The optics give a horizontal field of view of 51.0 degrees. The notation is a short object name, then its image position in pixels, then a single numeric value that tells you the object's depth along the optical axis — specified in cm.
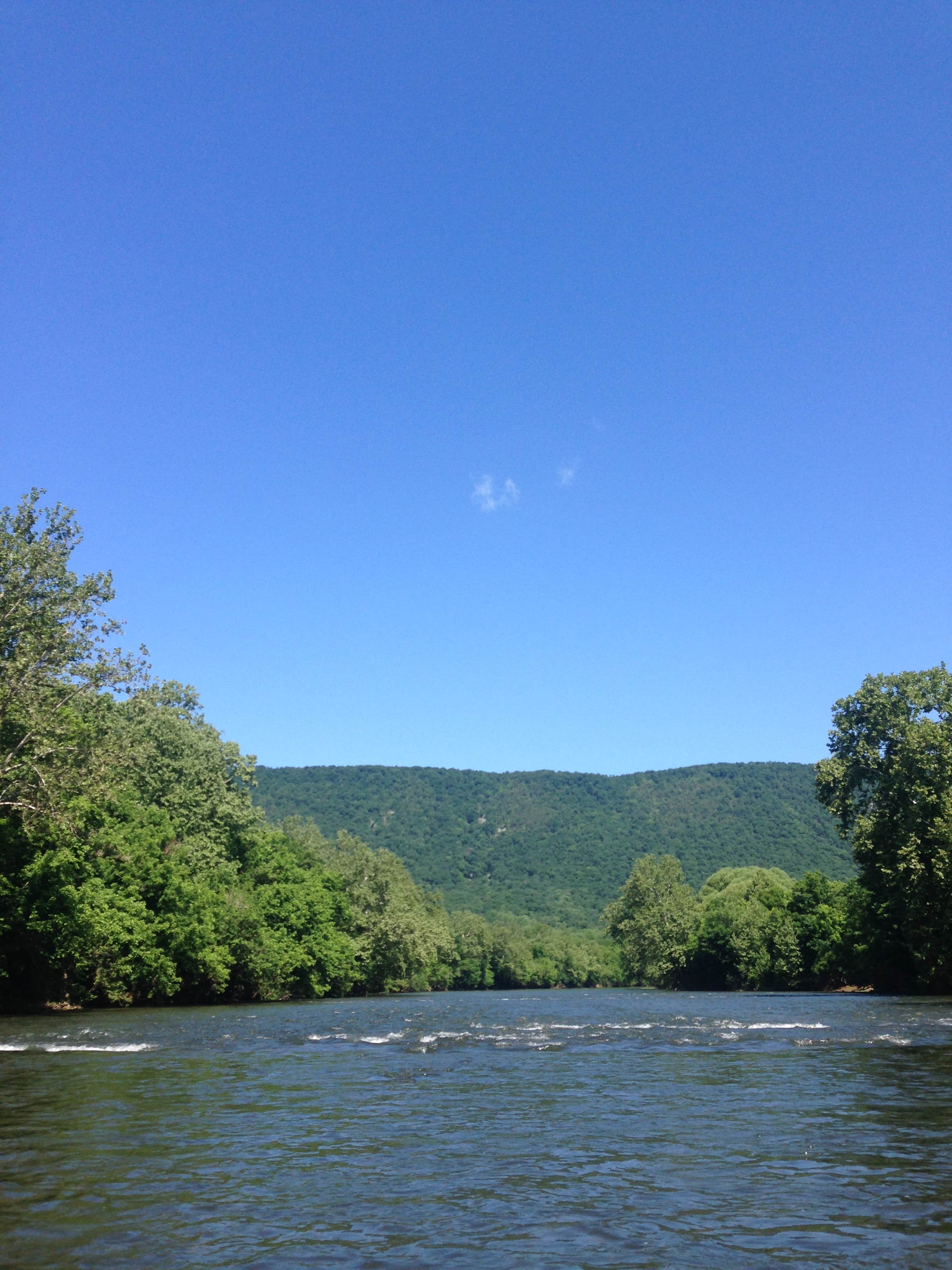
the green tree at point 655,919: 10269
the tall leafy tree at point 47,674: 3856
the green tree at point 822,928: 7900
